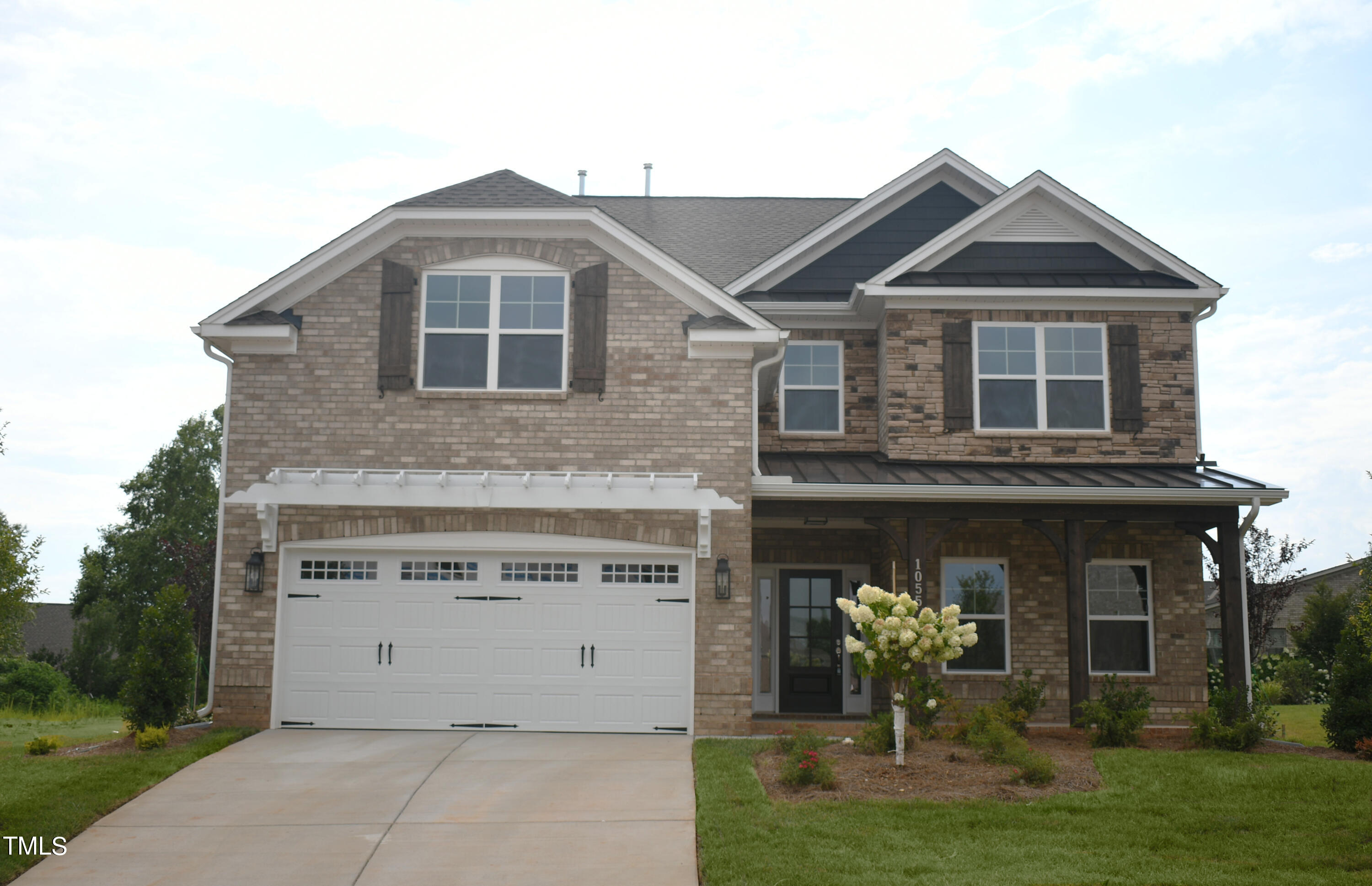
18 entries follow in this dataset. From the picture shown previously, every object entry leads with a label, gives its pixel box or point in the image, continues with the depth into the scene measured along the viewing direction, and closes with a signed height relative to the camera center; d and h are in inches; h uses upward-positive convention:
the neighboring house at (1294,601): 1171.3 -6.5
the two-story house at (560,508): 493.7 +38.2
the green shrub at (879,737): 418.9 -57.4
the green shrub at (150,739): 432.8 -63.3
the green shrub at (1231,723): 444.5 -54.9
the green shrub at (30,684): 890.7 -89.1
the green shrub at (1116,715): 458.0 -52.5
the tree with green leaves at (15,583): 853.2 -3.0
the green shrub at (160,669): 449.7 -36.8
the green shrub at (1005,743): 375.6 -57.5
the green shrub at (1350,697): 450.6 -42.9
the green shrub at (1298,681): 865.5 -68.6
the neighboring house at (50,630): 1560.0 -73.3
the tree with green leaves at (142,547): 1224.2 +41.5
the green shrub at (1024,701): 468.1 -48.7
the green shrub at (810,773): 367.2 -62.7
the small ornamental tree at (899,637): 399.5 -17.1
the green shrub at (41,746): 441.7 -68.4
